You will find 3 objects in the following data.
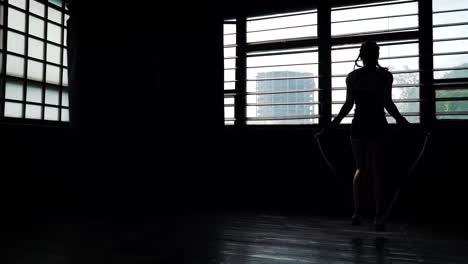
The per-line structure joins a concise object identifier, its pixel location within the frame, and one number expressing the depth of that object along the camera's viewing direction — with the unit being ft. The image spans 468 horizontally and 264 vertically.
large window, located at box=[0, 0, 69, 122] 10.44
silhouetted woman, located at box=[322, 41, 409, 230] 8.53
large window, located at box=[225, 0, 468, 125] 11.05
